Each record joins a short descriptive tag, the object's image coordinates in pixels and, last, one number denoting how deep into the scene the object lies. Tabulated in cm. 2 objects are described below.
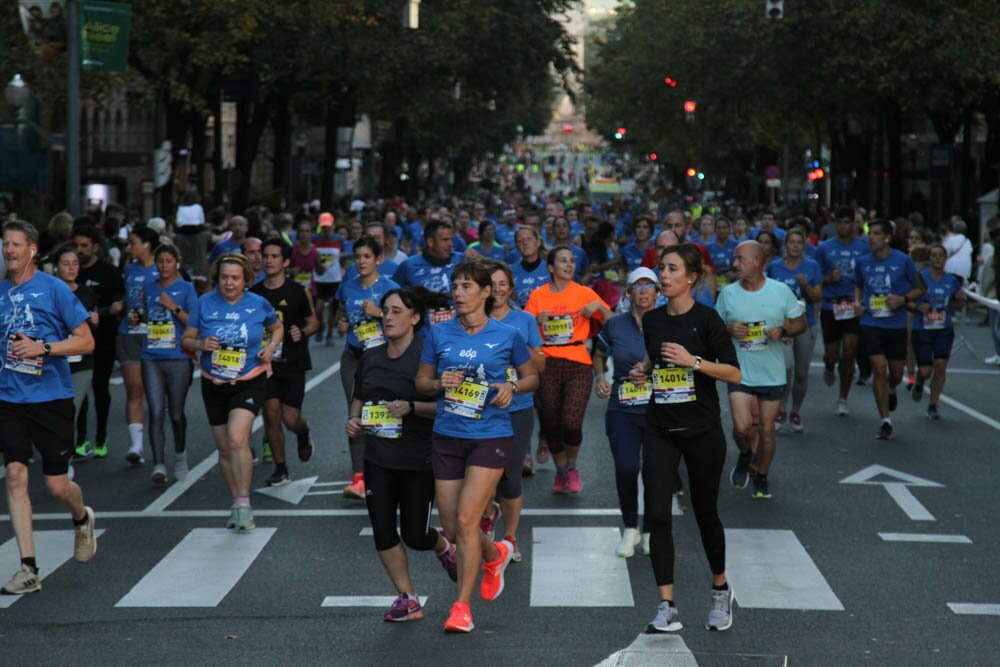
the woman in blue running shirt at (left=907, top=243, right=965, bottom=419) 1733
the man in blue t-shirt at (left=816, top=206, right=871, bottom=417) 1700
